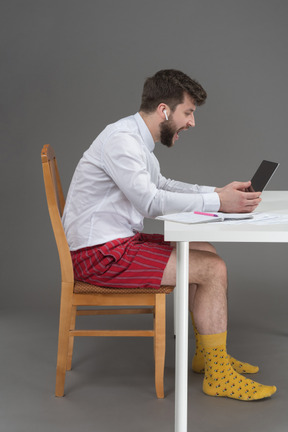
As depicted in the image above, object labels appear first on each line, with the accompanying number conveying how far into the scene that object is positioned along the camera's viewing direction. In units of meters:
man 2.32
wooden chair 2.38
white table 1.83
